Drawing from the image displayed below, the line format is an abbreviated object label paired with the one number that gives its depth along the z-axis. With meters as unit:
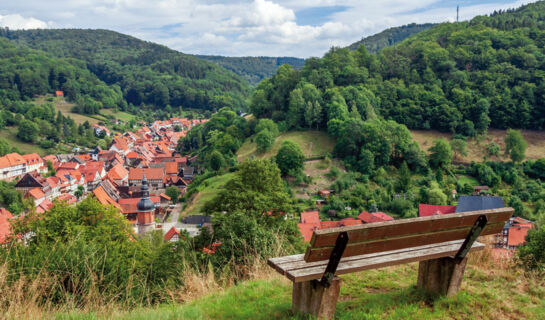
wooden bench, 3.49
